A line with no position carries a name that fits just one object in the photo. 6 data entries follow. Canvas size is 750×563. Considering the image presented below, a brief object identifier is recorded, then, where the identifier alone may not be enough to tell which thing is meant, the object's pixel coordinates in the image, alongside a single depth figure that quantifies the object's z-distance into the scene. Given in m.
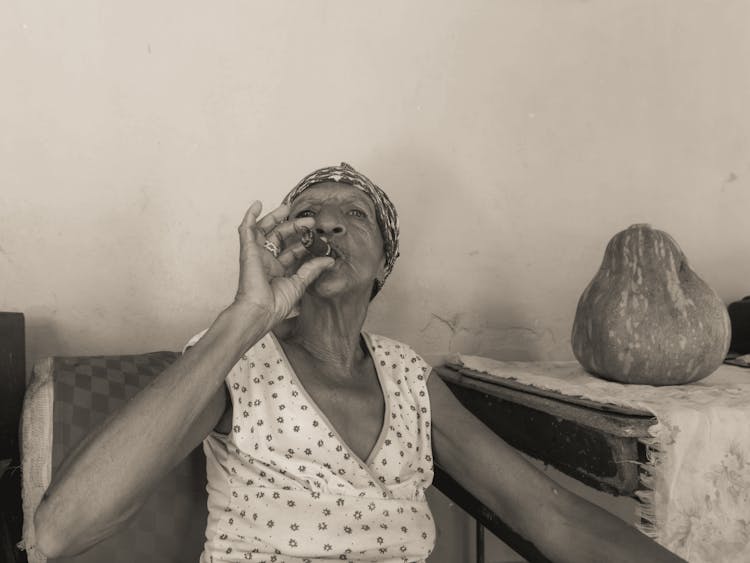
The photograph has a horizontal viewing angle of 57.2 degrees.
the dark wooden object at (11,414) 1.32
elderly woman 0.99
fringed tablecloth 1.23
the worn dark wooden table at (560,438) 1.25
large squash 1.50
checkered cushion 1.23
